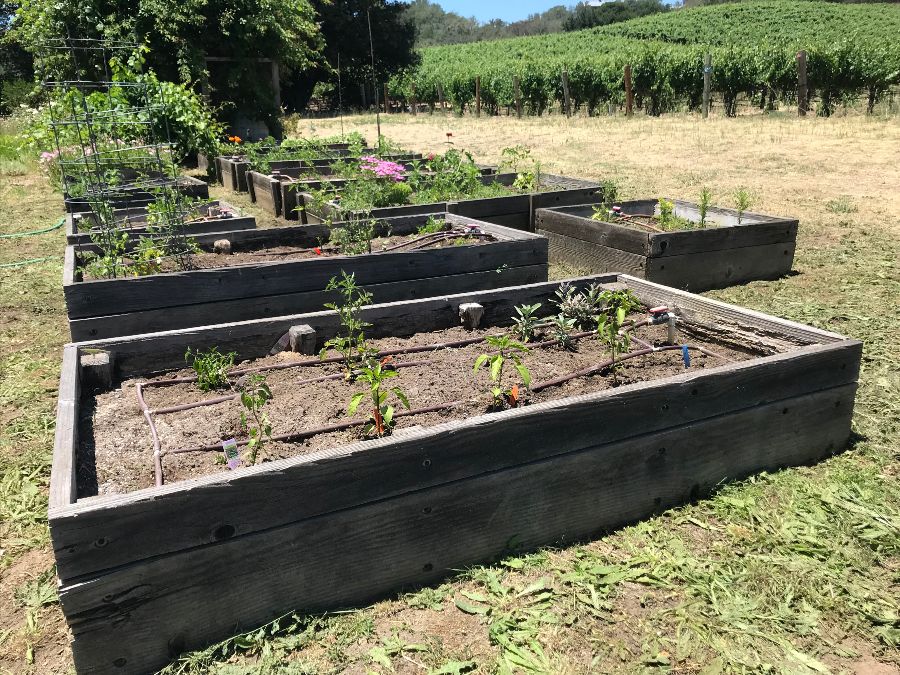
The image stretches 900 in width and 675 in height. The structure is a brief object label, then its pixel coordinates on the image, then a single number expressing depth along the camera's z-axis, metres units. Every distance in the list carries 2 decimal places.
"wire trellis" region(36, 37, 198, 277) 5.32
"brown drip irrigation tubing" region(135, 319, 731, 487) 2.76
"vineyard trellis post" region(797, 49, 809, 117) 18.77
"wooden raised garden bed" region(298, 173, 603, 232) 6.85
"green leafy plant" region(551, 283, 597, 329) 4.00
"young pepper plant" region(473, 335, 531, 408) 2.89
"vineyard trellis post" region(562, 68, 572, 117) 24.62
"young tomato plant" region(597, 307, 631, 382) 3.34
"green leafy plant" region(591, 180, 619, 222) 6.83
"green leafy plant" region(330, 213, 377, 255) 5.52
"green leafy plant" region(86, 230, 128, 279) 4.82
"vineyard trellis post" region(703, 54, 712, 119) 18.92
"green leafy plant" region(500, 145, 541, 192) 8.22
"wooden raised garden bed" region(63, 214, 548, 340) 4.29
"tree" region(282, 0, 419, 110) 39.56
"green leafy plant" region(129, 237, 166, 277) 4.92
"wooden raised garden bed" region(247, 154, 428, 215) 8.73
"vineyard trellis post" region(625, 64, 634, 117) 22.31
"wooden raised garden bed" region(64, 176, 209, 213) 8.16
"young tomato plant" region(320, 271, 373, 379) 3.43
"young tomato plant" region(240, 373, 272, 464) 2.66
